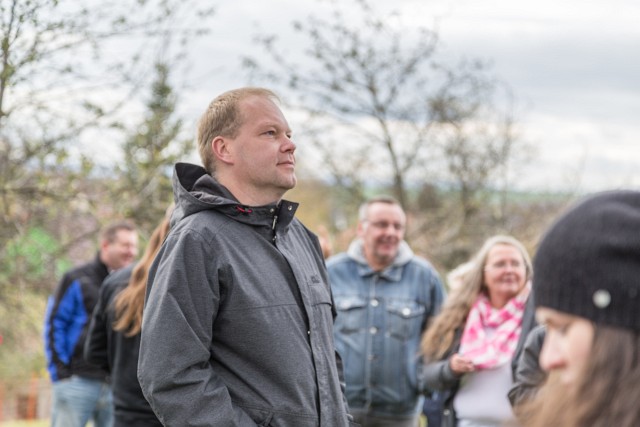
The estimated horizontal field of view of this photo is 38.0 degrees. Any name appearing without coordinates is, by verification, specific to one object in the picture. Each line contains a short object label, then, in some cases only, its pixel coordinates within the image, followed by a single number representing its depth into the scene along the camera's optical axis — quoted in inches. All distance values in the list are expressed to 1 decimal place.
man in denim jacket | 247.3
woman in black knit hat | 62.3
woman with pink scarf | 219.5
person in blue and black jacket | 281.4
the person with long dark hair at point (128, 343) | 200.2
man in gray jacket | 124.0
